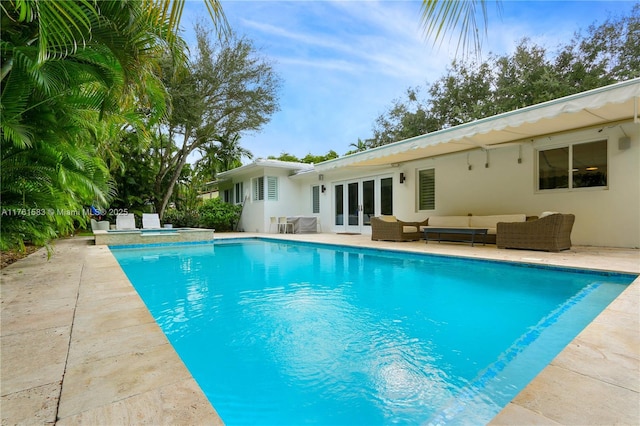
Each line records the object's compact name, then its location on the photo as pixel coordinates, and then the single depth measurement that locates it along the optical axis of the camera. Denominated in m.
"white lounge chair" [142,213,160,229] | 14.58
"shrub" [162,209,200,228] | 17.67
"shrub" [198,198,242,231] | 17.14
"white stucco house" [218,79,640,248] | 6.91
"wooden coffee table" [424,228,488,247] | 8.84
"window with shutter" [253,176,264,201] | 16.55
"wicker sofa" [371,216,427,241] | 10.38
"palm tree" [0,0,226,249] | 3.10
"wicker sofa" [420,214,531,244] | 8.70
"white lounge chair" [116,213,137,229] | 13.36
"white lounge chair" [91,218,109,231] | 13.86
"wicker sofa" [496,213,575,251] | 7.13
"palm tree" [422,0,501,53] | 1.61
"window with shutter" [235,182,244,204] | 18.65
